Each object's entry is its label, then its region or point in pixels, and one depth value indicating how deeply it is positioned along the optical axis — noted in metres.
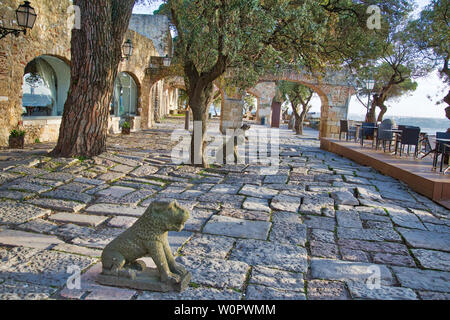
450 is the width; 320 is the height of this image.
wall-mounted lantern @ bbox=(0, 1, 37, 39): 7.14
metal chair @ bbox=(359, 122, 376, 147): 11.48
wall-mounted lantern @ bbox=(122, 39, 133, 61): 12.05
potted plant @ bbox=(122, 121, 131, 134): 13.42
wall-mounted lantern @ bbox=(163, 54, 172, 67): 14.95
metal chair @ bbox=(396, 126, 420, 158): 8.09
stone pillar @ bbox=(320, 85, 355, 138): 16.84
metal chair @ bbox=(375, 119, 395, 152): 9.48
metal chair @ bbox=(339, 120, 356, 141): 12.52
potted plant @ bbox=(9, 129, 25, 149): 7.86
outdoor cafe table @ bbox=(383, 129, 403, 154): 9.09
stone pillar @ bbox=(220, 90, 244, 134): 16.48
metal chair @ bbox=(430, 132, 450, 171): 6.83
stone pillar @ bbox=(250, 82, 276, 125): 27.05
